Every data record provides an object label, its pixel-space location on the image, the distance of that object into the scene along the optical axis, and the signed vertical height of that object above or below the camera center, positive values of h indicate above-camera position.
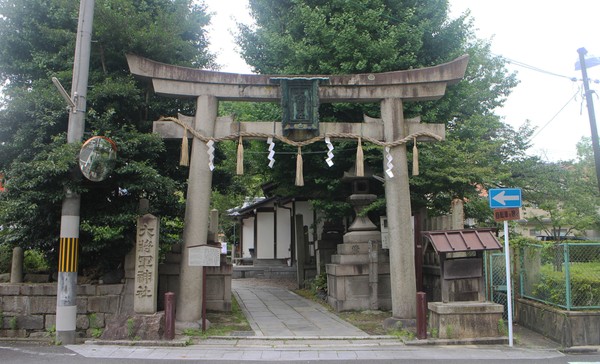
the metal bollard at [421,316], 9.25 -1.58
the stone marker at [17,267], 10.56 -0.67
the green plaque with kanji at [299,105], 10.52 +3.01
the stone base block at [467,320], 9.31 -1.69
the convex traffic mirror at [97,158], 8.84 +1.55
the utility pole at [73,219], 9.08 +0.37
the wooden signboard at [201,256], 9.70 -0.39
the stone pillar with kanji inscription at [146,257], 9.47 -0.40
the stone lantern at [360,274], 12.85 -1.03
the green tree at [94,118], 9.45 +2.73
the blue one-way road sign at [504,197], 9.48 +0.81
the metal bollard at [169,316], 9.15 -1.56
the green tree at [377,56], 13.12 +5.40
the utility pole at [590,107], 17.02 +4.78
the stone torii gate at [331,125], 10.19 +2.60
